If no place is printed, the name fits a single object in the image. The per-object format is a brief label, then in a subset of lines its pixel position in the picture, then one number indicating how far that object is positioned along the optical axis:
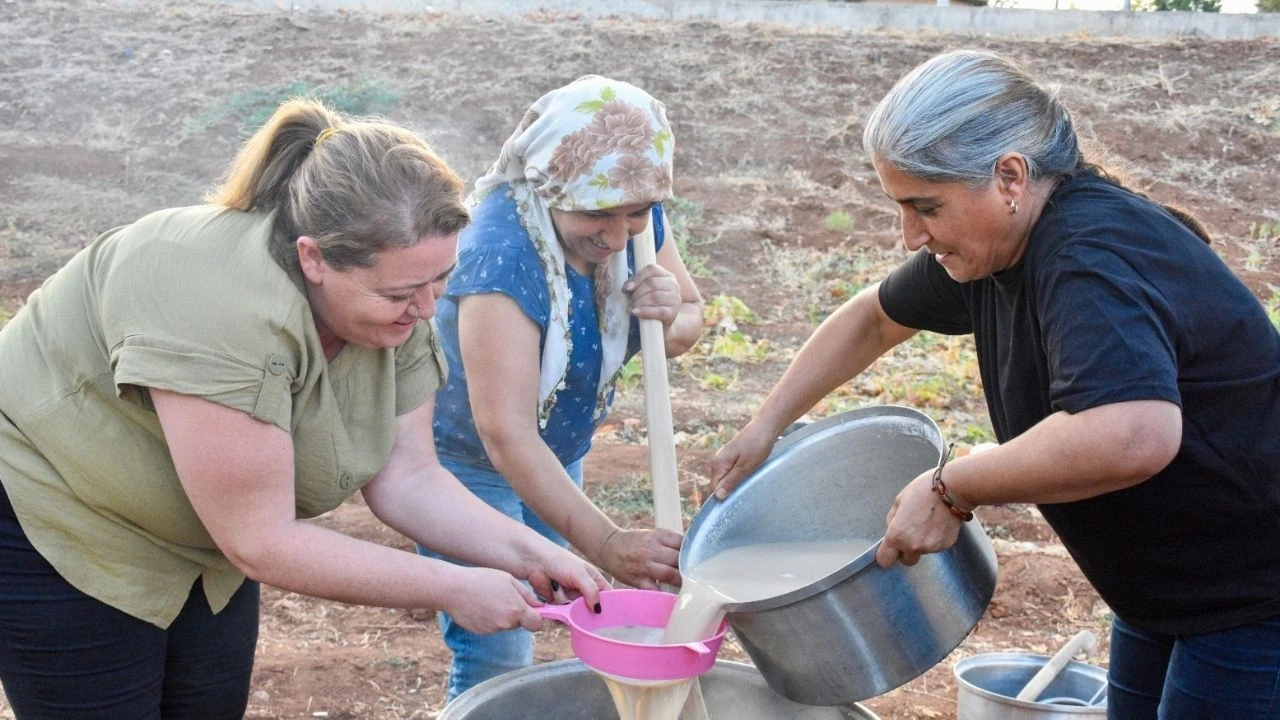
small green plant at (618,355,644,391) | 6.43
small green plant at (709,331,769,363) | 7.03
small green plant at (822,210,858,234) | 9.92
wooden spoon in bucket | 3.01
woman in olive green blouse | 1.77
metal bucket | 2.87
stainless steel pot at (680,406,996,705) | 1.94
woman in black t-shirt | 1.72
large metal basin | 2.18
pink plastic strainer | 1.97
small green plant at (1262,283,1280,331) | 6.88
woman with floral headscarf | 2.33
